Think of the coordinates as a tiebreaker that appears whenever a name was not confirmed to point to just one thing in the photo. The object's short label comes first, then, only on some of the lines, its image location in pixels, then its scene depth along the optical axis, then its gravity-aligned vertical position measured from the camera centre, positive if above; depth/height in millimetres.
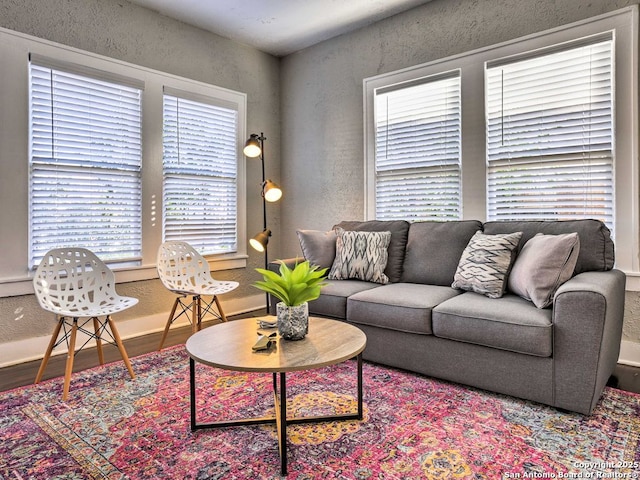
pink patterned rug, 1664 -894
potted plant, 1962 -259
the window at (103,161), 2959 +670
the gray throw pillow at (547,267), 2283 -173
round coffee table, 1664 -485
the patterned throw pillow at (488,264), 2615 -177
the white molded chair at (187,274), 3324 -283
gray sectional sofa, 2057 -458
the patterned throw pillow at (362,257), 3264 -145
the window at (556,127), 2783 +800
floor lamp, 3769 +518
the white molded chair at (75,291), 2529 -319
